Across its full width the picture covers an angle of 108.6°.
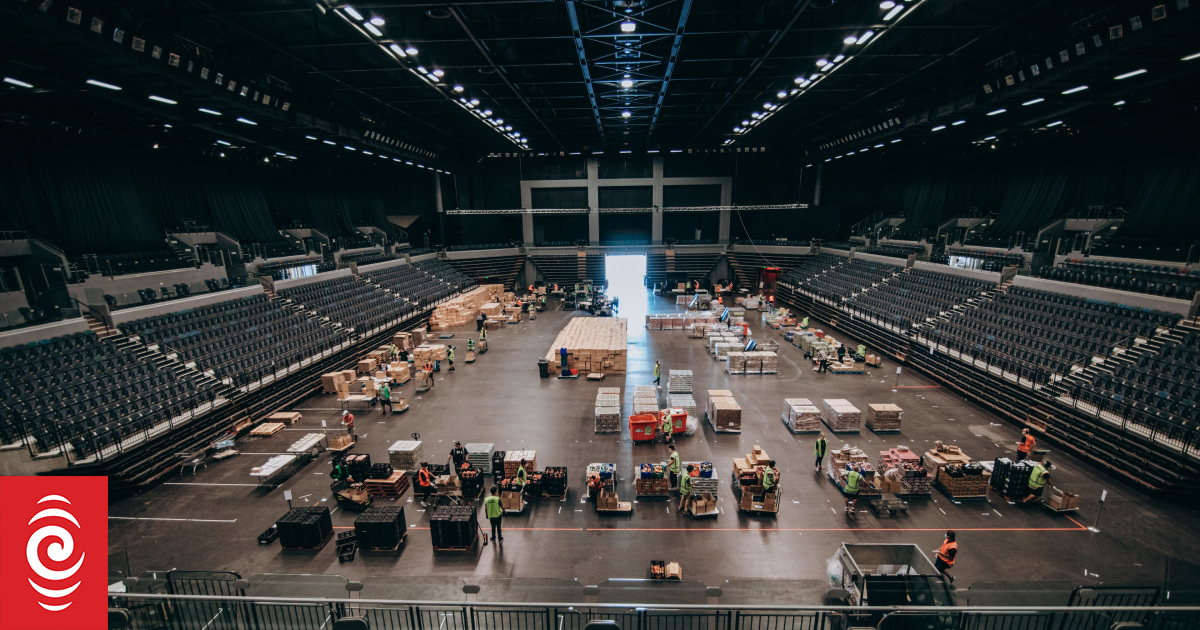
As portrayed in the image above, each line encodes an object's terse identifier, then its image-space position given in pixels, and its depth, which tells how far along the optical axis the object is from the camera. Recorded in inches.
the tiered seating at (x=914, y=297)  821.9
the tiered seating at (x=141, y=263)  624.4
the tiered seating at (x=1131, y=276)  536.4
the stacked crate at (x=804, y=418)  502.0
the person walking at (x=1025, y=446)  420.2
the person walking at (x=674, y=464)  401.4
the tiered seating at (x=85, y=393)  407.5
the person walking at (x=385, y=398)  581.0
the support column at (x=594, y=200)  1579.7
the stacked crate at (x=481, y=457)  430.9
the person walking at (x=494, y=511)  331.0
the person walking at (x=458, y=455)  415.5
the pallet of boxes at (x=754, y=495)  370.0
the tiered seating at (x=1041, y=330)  544.4
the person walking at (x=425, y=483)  387.5
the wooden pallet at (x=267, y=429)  520.9
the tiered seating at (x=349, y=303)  866.1
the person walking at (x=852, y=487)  372.8
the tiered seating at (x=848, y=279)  1076.5
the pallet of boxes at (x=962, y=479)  385.7
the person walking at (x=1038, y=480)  367.9
